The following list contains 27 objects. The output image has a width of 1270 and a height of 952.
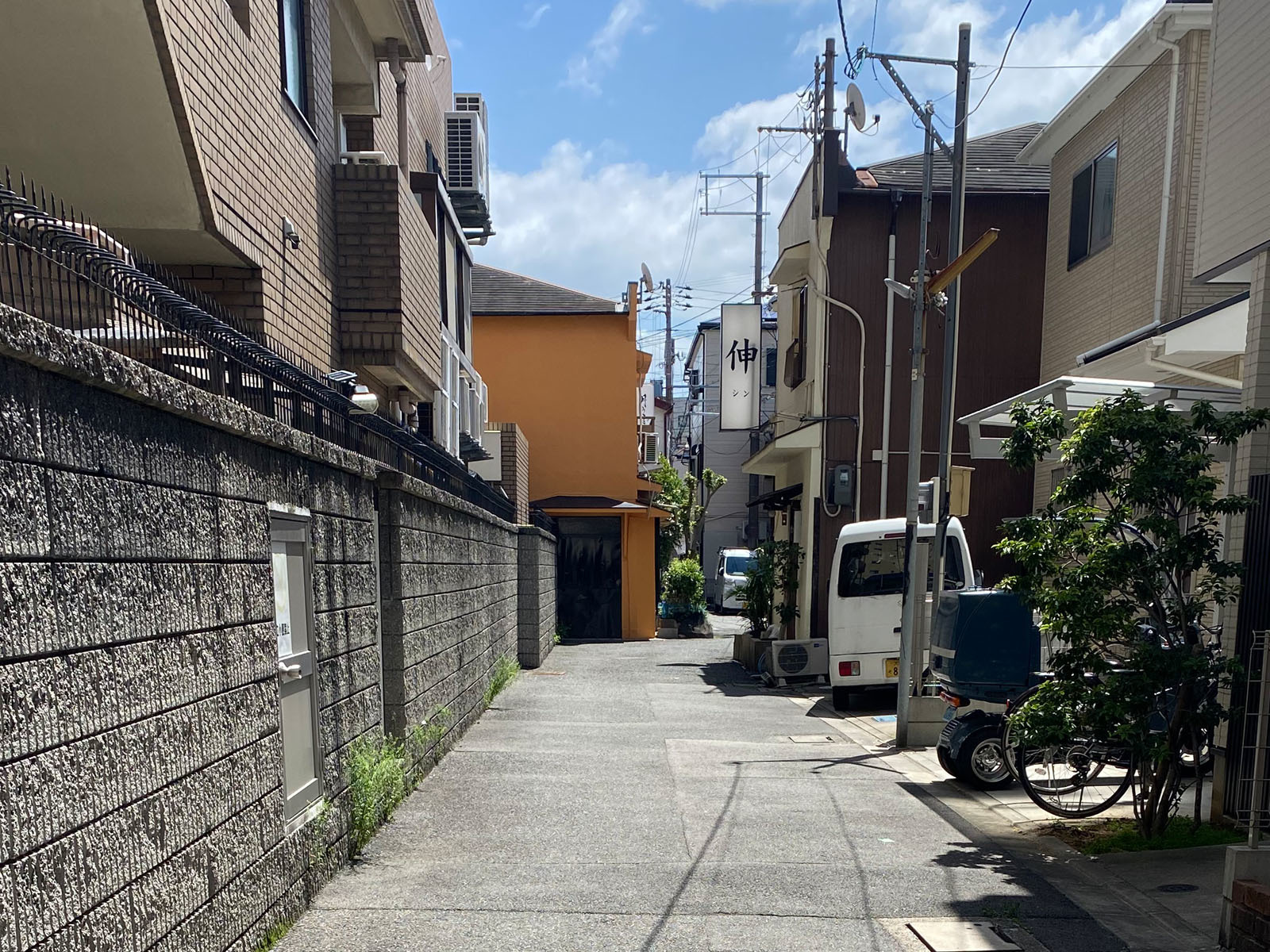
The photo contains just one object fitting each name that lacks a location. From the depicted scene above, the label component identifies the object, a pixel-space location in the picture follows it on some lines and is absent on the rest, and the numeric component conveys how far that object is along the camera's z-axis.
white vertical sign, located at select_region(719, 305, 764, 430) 20.44
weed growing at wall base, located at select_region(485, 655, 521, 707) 13.02
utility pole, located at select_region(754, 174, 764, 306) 37.16
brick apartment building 5.86
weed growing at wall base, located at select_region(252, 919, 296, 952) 4.34
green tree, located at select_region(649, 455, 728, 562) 34.63
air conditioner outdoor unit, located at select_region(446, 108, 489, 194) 18.03
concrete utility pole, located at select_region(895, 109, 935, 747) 10.88
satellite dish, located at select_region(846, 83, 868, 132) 14.17
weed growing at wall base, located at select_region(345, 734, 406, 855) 5.93
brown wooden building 17.55
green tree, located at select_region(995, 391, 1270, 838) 6.26
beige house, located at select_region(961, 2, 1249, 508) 9.55
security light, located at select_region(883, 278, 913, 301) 11.03
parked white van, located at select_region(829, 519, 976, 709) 13.80
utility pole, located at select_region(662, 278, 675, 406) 52.25
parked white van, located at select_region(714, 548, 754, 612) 35.46
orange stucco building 27.61
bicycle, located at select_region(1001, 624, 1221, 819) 7.11
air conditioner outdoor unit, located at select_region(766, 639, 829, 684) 16.42
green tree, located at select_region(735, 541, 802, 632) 19.34
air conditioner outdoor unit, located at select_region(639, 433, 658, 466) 41.41
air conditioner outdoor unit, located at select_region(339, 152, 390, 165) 10.45
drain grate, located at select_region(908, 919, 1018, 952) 4.86
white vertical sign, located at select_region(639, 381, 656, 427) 45.70
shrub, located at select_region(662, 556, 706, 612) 28.48
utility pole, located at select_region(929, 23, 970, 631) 11.61
